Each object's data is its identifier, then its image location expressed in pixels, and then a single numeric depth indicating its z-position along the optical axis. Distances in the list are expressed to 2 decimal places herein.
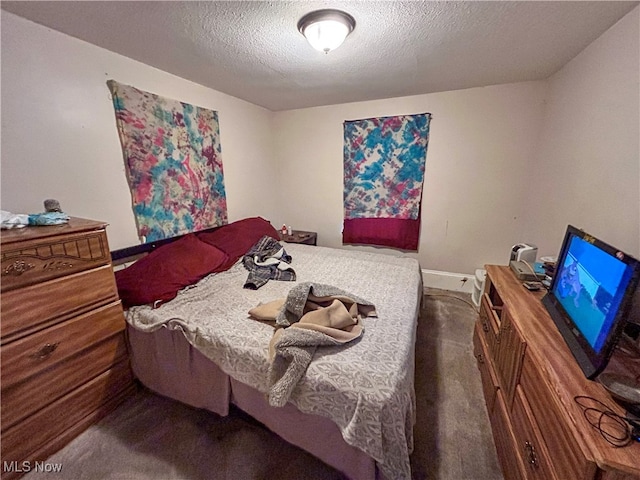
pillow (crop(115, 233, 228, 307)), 1.71
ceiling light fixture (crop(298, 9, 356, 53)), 1.40
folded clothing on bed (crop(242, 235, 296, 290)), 2.09
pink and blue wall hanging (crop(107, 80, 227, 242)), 1.99
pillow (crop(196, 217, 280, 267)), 2.50
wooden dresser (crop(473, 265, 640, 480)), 0.70
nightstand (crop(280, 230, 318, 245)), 3.53
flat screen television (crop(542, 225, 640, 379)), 0.86
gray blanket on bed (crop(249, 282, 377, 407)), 1.15
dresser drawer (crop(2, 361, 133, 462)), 1.23
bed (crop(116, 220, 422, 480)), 1.04
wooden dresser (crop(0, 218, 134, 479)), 1.18
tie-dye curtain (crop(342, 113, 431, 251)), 3.02
